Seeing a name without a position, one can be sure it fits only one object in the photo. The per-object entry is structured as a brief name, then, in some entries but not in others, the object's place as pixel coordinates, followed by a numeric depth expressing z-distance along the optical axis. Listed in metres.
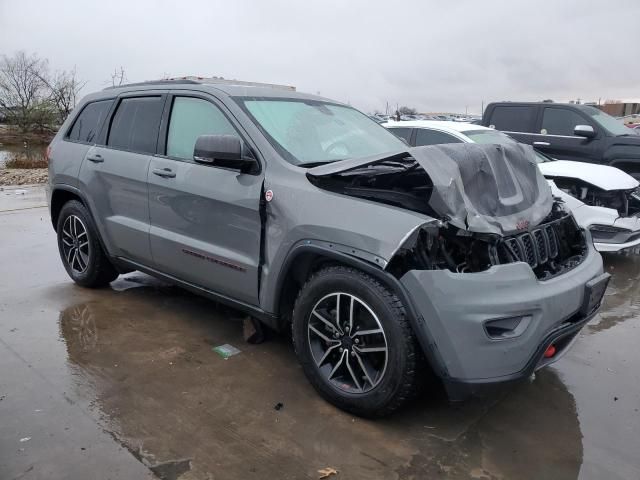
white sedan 6.13
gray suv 2.65
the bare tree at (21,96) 35.31
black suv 8.52
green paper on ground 3.79
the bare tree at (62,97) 35.94
